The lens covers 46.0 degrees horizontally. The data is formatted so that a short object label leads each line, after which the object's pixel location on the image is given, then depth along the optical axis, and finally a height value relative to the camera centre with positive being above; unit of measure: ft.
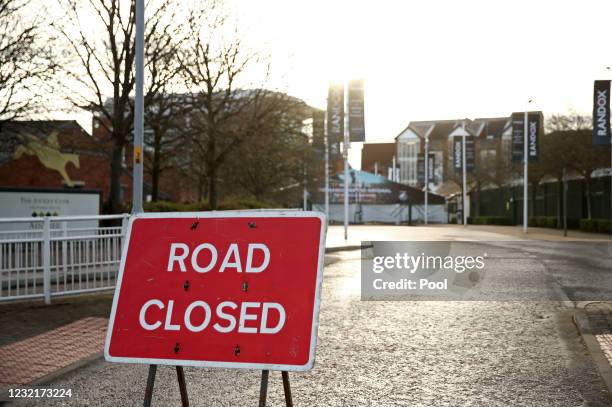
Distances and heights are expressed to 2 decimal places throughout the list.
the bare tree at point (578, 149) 130.50 +7.80
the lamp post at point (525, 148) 128.36 +7.70
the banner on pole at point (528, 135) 129.49 +10.23
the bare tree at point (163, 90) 86.63 +13.41
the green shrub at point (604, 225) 117.56 -5.70
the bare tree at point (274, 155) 111.04 +7.10
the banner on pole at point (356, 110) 101.09 +11.47
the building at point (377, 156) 417.08 +21.20
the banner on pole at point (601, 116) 102.42 +10.69
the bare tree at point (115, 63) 83.92 +15.36
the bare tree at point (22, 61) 71.72 +13.26
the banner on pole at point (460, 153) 191.52 +10.25
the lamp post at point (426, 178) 221.66 +4.10
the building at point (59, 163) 99.21 +5.32
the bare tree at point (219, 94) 102.84 +15.08
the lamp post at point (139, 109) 49.62 +5.81
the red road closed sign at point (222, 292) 12.87 -1.87
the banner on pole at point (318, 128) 114.39 +12.04
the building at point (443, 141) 309.96 +23.68
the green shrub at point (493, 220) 198.39 -8.20
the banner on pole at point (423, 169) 233.55 +7.52
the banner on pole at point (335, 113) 107.55 +11.77
